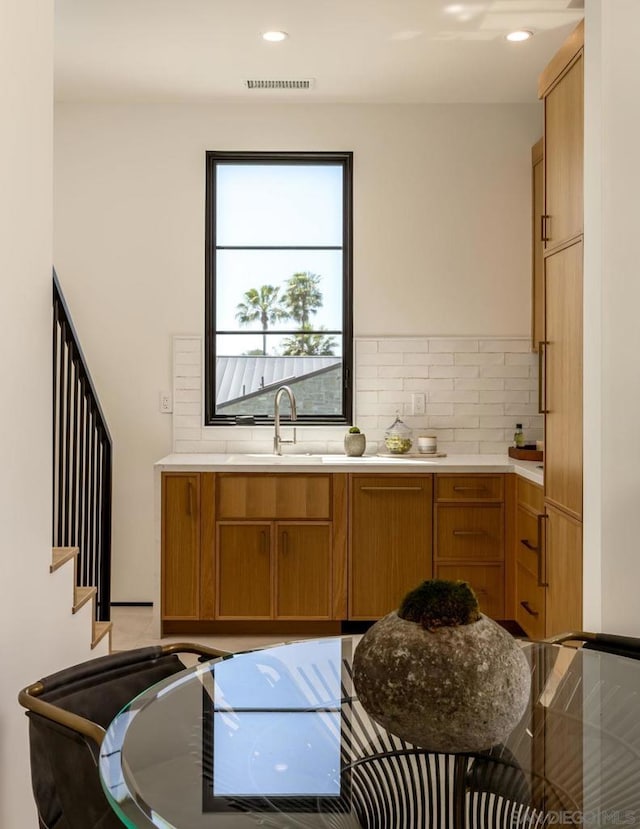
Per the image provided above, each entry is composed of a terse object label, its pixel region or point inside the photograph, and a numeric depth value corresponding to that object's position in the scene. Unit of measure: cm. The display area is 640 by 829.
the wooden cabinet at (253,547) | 414
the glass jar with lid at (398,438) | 455
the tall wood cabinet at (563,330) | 288
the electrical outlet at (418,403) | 474
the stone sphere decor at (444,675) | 112
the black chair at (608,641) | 188
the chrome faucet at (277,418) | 455
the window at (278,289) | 479
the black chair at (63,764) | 136
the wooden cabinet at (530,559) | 347
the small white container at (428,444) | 459
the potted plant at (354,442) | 455
